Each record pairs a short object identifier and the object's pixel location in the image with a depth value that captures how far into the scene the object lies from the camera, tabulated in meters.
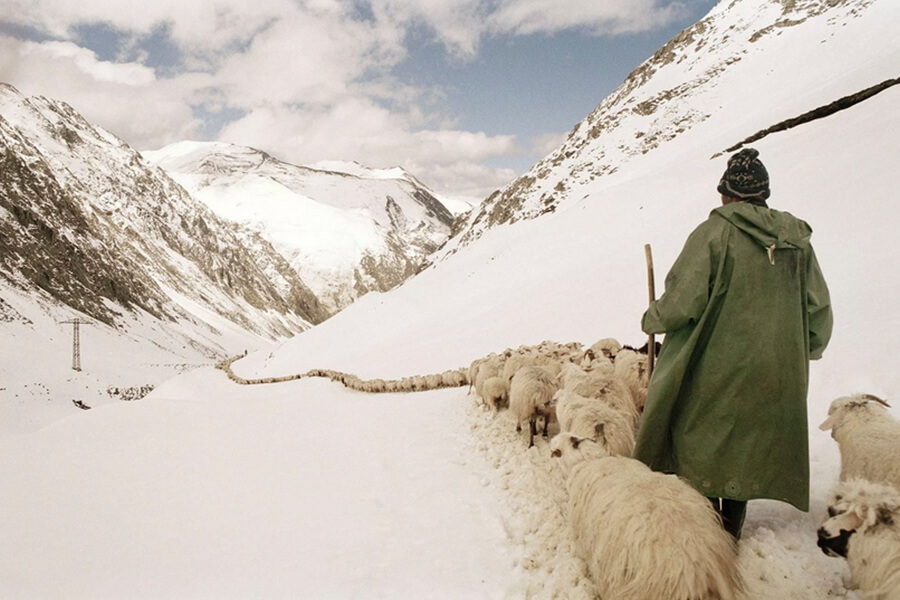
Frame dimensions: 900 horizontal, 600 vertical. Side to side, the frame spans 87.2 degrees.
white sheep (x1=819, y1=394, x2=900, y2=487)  3.02
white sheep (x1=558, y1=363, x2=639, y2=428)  5.08
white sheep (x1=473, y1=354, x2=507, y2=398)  8.01
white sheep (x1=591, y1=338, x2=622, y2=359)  7.49
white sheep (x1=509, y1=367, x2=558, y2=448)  5.83
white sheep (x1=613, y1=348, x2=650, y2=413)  5.65
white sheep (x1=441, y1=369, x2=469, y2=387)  11.32
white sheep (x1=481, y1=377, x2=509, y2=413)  7.30
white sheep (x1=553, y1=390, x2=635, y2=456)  4.12
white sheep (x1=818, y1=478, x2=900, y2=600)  2.13
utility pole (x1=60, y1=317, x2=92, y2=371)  39.91
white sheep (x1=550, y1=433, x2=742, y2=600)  2.22
